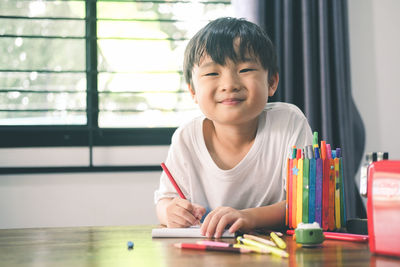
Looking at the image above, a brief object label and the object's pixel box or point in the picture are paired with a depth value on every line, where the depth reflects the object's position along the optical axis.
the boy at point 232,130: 1.16
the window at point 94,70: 2.14
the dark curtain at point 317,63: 2.11
